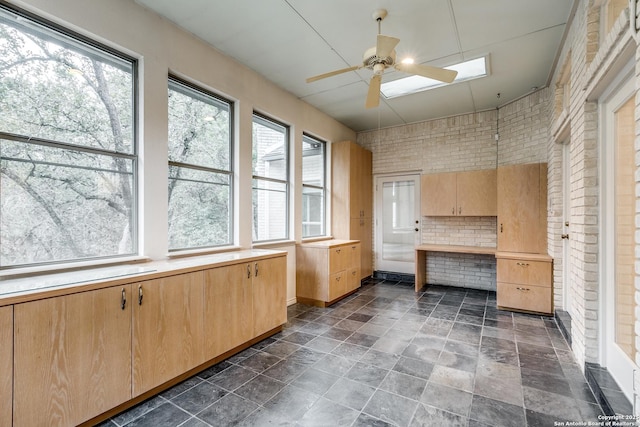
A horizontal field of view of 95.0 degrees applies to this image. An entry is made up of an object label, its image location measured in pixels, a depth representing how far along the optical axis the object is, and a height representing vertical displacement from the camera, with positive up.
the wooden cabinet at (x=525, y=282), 3.87 -0.94
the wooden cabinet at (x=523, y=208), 4.13 +0.07
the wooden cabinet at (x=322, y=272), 4.36 -0.91
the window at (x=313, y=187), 5.07 +0.46
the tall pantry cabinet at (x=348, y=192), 5.41 +0.40
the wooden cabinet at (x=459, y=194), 4.89 +0.34
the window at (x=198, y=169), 3.00 +0.48
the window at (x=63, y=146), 1.99 +0.50
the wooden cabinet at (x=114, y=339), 1.60 -0.87
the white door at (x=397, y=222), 5.94 -0.18
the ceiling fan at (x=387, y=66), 2.55 +1.33
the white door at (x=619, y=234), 2.03 -0.15
